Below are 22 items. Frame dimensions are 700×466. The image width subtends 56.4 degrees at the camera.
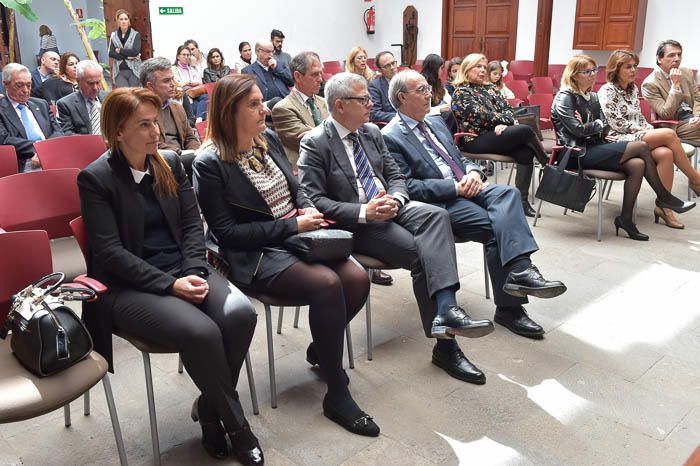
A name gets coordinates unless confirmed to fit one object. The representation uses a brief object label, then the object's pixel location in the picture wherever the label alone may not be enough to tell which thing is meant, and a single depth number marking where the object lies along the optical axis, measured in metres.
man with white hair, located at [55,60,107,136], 4.42
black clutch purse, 2.54
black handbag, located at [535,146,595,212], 4.58
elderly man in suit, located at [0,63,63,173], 4.33
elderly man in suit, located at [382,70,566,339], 3.04
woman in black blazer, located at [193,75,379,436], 2.47
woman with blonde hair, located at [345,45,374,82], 6.64
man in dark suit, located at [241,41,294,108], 6.61
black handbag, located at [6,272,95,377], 1.88
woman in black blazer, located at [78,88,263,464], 2.14
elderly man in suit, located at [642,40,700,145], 5.64
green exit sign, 9.59
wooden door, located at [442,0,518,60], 11.13
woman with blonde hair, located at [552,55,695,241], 4.73
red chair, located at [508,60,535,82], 10.77
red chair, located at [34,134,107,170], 3.64
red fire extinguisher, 12.86
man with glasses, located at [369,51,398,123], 5.72
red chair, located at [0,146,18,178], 3.67
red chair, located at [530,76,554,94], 8.61
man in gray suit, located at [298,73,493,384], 2.79
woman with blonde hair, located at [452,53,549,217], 4.88
